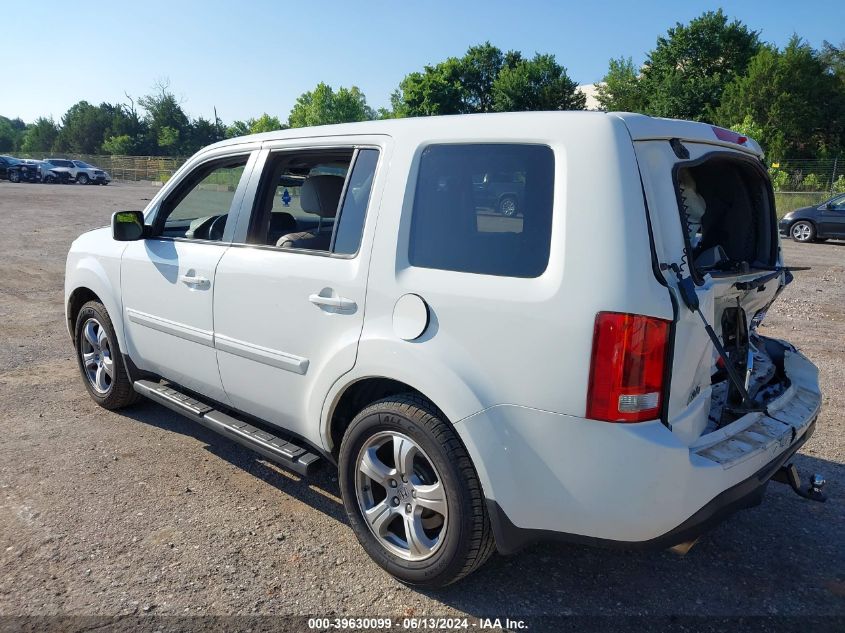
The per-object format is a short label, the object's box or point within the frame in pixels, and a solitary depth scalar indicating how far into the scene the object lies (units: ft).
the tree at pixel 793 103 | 138.21
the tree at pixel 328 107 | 341.41
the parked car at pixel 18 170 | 145.48
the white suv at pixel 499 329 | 7.59
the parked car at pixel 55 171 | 146.92
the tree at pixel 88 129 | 298.76
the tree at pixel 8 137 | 352.03
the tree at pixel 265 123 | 360.81
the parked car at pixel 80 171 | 148.46
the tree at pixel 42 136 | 323.16
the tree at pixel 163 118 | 292.40
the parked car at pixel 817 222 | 56.39
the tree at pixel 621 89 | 183.93
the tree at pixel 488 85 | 209.15
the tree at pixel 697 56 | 166.81
